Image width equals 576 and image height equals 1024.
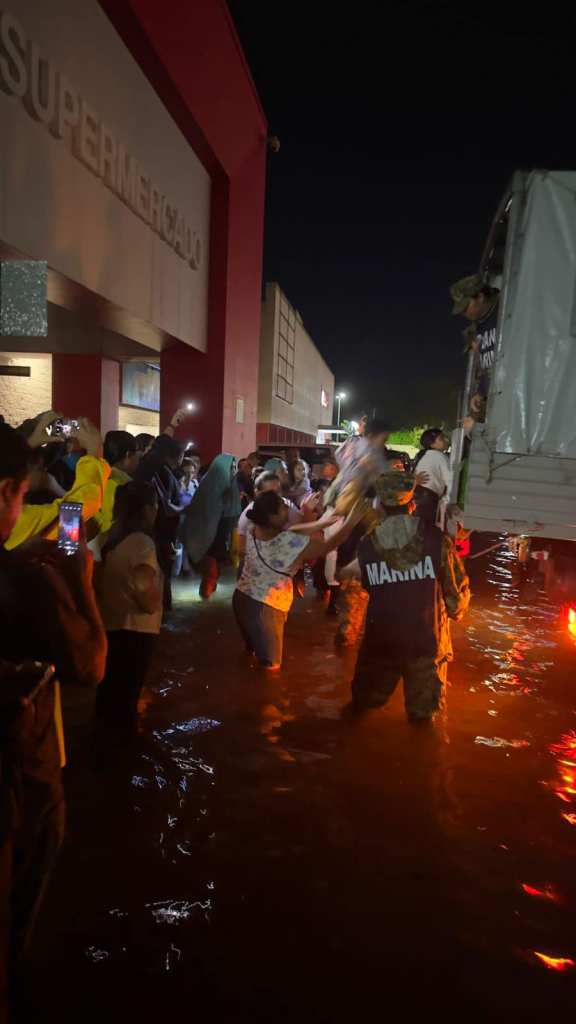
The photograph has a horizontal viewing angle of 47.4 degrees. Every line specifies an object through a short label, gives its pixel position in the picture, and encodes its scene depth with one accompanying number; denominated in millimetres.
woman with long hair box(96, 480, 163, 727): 3781
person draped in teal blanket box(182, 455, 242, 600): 7906
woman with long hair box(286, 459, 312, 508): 9789
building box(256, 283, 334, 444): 35062
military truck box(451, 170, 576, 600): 5070
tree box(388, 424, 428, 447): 72594
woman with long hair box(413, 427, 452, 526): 7922
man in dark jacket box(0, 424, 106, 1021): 1824
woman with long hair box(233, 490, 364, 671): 5500
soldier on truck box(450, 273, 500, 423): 6344
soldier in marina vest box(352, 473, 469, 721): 4262
